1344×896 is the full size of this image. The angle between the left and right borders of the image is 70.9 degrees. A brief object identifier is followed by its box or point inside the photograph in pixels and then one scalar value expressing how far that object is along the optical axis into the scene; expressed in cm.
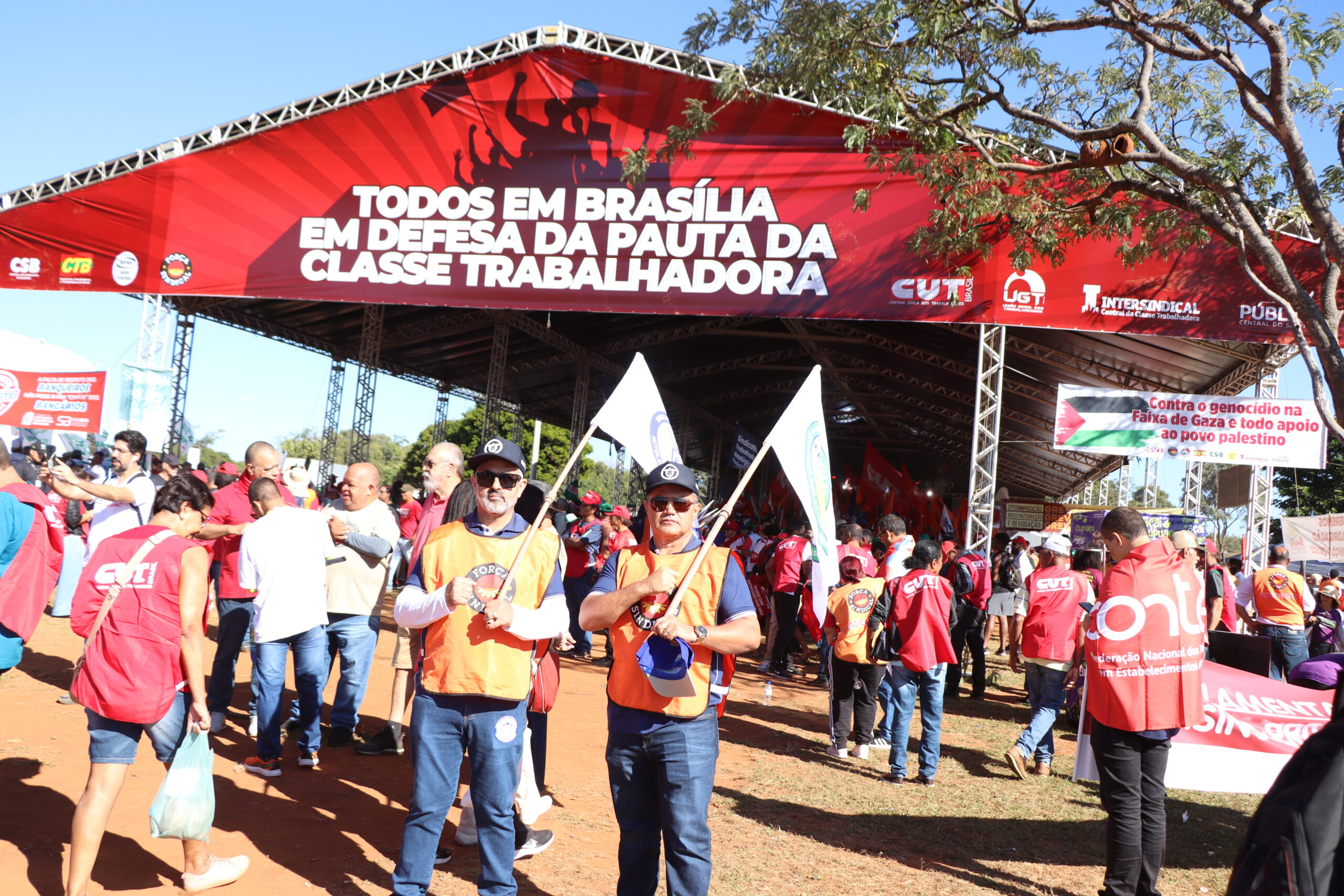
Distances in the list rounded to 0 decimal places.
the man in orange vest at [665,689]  318
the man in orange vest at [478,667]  336
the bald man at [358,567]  584
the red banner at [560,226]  1266
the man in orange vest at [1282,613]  1005
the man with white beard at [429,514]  480
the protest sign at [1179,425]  1142
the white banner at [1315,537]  1315
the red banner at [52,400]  1419
